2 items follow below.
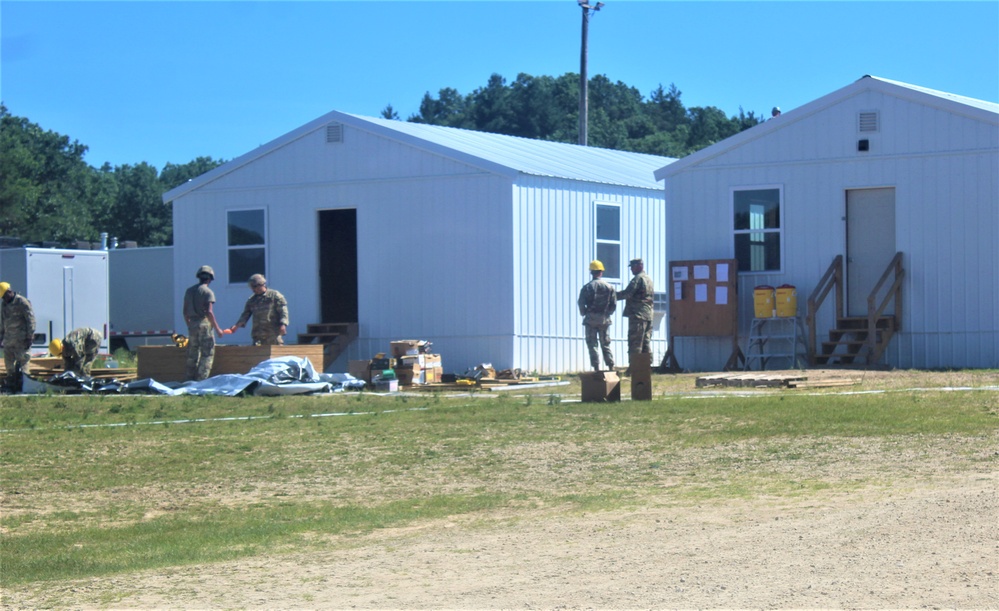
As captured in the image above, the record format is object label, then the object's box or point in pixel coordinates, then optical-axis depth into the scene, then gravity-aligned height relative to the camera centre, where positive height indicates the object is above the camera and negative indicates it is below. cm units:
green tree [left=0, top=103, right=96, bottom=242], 6412 +693
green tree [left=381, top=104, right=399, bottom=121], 9364 +1384
